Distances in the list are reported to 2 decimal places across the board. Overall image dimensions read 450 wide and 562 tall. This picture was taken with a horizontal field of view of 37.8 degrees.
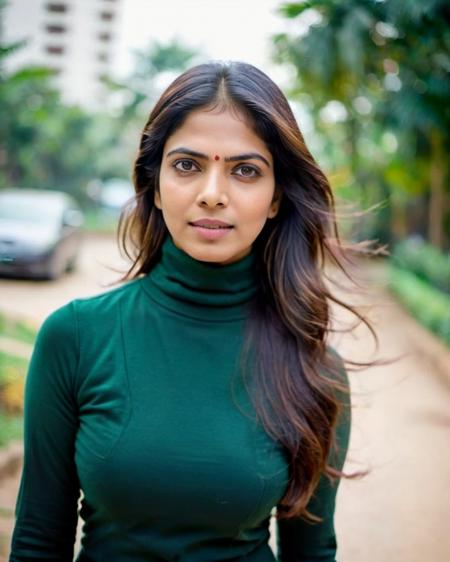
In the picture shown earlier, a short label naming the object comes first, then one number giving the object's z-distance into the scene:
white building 43.41
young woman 1.45
